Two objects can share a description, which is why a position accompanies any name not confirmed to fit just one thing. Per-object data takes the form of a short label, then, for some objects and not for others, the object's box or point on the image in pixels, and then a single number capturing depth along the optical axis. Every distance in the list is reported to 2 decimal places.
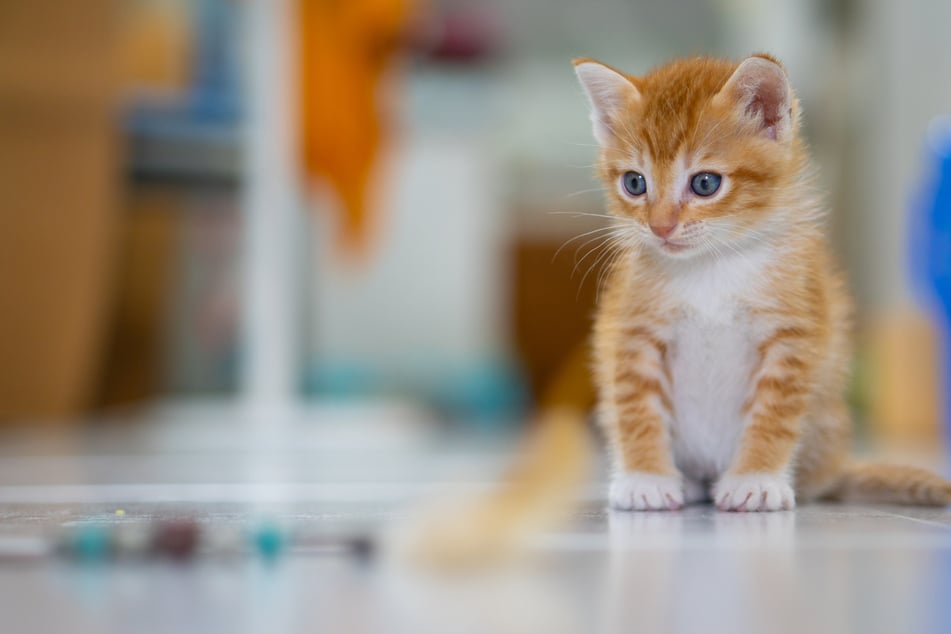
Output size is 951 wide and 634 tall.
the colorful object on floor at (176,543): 0.71
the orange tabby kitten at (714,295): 0.81
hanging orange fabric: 2.04
